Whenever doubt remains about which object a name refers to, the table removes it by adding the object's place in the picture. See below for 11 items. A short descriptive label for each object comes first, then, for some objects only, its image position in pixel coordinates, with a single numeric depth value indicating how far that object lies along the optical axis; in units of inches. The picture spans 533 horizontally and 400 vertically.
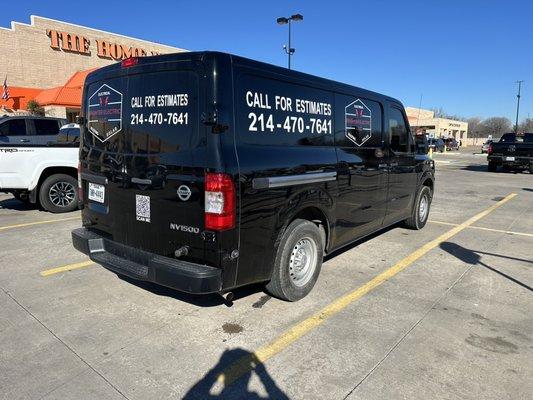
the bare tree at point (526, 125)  4478.3
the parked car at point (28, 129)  352.5
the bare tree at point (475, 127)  4990.2
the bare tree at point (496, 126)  4958.2
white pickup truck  317.7
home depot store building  1072.8
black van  127.6
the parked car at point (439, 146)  1794.0
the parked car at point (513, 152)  753.6
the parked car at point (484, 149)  1764.9
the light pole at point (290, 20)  899.3
